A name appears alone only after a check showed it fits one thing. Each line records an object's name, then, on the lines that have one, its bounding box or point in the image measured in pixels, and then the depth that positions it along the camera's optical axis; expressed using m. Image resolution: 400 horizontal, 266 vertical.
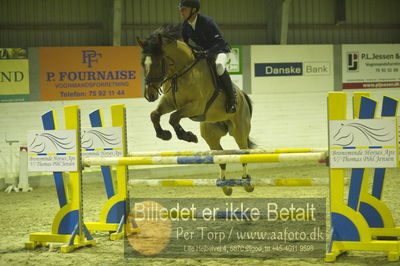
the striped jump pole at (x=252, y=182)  7.50
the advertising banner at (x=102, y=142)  9.21
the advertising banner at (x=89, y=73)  18.04
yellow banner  17.45
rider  9.36
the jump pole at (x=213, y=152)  8.25
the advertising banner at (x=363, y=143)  6.96
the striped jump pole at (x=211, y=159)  7.18
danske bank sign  20.50
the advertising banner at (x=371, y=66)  21.30
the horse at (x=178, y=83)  8.76
